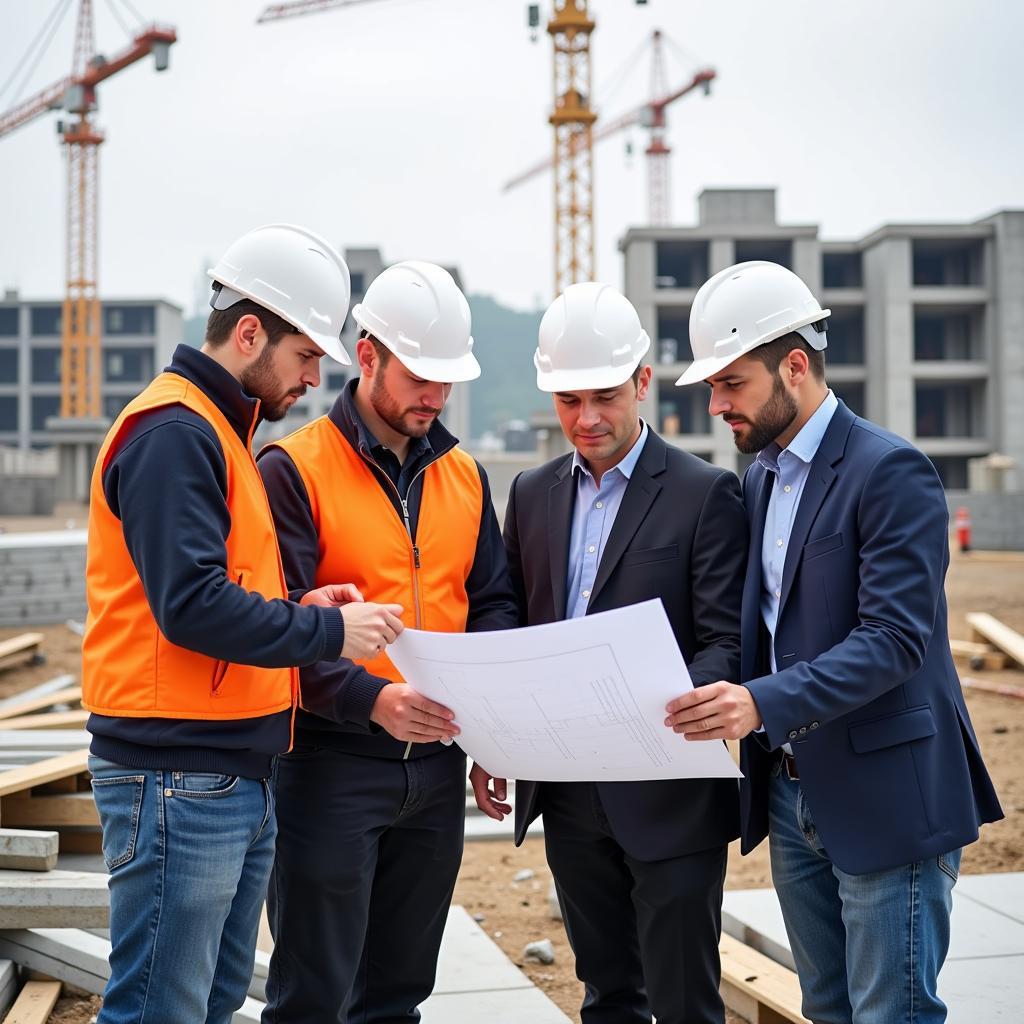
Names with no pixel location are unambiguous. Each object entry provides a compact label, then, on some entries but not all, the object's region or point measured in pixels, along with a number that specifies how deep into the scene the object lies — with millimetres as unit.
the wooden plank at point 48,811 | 4914
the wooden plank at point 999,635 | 10938
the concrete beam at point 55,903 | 3604
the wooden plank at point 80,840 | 5191
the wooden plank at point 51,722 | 6668
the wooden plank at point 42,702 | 7609
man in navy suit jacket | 2418
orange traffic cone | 23828
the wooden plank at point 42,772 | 4590
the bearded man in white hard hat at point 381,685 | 2824
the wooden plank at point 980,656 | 11195
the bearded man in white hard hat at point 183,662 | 2209
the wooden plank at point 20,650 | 10219
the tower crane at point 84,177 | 58500
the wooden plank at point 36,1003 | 3619
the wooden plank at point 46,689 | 8640
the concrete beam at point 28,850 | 3783
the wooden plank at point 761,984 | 3545
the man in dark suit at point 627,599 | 2914
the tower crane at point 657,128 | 72750
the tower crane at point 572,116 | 51094
